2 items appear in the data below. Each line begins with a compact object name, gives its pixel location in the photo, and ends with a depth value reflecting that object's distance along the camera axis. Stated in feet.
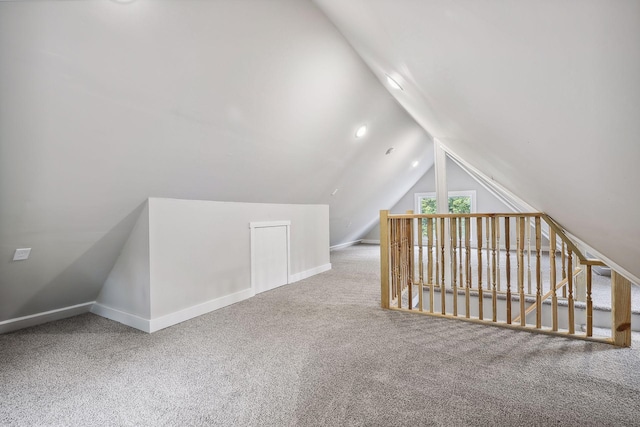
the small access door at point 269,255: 11.77
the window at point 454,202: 25.35
